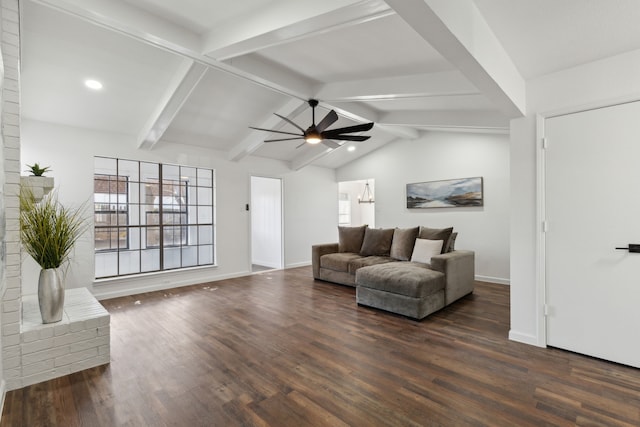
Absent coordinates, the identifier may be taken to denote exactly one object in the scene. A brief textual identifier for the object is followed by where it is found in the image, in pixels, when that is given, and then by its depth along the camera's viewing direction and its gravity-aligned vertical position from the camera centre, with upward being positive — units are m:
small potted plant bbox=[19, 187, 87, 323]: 2.42 -0.22
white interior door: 2.40 -0.16
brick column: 2.18 +0.19
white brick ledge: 2.29 -1.01
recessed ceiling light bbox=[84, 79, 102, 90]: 3.50 +1.56
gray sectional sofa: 3.67 -0.76
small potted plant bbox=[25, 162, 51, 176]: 2.70 +0.42
